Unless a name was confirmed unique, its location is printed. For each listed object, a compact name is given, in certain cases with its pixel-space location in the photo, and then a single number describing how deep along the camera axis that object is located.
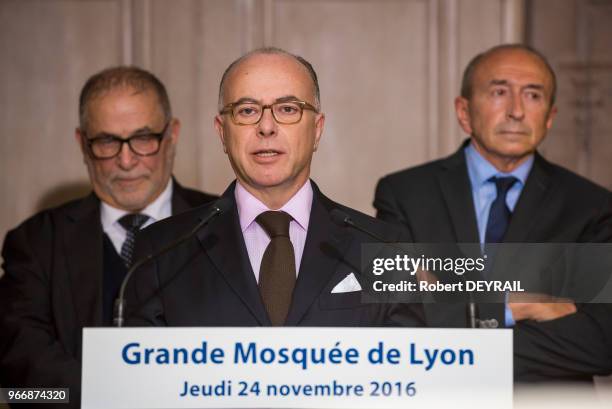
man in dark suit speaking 3.73
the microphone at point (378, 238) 3.74
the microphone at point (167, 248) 3.70
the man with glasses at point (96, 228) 3.94
